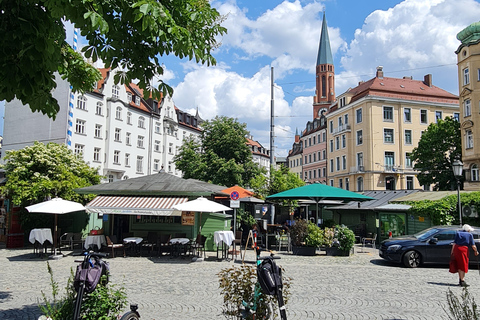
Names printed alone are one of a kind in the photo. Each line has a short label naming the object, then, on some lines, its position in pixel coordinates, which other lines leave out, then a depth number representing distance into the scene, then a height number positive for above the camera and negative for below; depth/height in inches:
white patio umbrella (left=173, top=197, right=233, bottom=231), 624.7 +12.4
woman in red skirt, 441.1 -37.5
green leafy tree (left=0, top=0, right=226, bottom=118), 190.1 +88.8
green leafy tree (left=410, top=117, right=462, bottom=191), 1765.5 +279.0
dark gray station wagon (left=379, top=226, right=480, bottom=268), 584.2 -44.8
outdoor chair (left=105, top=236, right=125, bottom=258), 648.3 -50.4
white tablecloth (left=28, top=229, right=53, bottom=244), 650.8 -36.9
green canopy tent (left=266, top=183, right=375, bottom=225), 711.1 +39.1
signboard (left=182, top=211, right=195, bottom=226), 724.7 -6.4
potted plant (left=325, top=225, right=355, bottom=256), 693.9 -45.1
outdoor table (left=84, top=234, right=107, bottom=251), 642.8 -43.0
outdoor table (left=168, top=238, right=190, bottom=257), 651.5 -49.2
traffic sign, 614.5 +29.2
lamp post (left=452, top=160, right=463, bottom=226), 756.0 +89.7
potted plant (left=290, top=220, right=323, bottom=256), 697.0 -36.7
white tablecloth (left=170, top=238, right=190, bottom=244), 650.2 -41.7
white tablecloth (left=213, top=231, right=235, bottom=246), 620.4 -33.3
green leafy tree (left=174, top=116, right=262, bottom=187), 1349.7 +194.8
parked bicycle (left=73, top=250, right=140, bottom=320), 208.8 -33.2
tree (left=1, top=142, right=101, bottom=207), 796.6 +76.3
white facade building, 1541.6 +350.3
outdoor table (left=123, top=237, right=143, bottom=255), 655.8 -43.0
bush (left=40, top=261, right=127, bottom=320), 211.2 -47.7
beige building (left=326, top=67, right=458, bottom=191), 2111.2 +466.2
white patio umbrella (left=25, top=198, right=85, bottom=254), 649.6 +8.9
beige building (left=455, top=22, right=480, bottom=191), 1493.6 +436.3
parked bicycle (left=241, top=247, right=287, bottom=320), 202.5 -35.8
